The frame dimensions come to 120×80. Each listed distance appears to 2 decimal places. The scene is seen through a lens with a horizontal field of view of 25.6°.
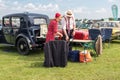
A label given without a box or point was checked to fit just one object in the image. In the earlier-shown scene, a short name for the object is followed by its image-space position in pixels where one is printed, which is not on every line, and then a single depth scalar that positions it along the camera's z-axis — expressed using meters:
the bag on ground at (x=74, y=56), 9.55
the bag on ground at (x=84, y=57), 9.32
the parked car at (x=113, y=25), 15.63
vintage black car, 10.99
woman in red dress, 9.29
